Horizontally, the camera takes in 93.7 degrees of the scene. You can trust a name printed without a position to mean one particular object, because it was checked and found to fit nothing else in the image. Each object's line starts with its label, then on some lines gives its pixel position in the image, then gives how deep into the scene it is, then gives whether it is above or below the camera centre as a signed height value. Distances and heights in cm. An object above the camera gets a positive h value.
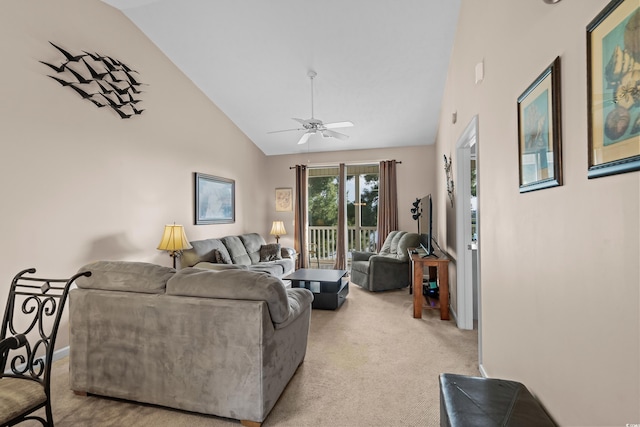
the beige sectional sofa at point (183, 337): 173 -72
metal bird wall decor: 280 +144
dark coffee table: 394 -91
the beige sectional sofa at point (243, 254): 421 -56
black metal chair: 129 -77
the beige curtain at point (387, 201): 607 +36
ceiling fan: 374 +120
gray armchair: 480 -82
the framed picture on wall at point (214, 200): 471 +34
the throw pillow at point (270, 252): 569 -63
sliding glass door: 646 +20
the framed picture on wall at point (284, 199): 674 +45
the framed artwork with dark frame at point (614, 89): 77 +37
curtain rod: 615 +118
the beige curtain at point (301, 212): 661 +16
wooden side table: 354 -76
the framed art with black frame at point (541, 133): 117 +38
